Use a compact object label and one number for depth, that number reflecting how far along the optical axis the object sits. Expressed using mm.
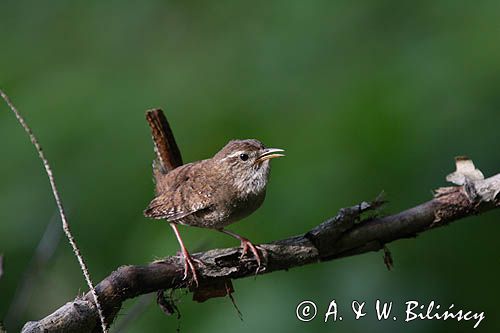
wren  6699
